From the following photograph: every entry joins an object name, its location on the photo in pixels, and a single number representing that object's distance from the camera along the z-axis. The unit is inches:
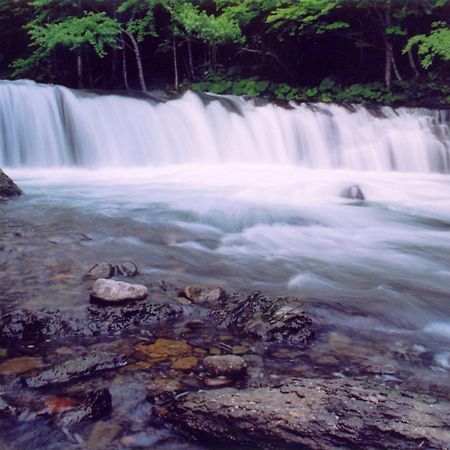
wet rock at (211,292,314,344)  113.7
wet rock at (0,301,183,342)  111.7
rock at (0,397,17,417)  81.4
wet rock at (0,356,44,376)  94.7
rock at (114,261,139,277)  153.3
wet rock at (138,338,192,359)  104.0
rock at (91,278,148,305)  125.6
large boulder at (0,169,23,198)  285.7
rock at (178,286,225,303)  133.3
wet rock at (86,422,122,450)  75.4
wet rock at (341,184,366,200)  338.3
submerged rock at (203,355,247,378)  95.7
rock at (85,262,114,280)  148.4
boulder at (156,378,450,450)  73.0
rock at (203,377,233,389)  91.8
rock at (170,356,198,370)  99.2
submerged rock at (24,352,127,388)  91.3
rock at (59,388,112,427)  80.4
